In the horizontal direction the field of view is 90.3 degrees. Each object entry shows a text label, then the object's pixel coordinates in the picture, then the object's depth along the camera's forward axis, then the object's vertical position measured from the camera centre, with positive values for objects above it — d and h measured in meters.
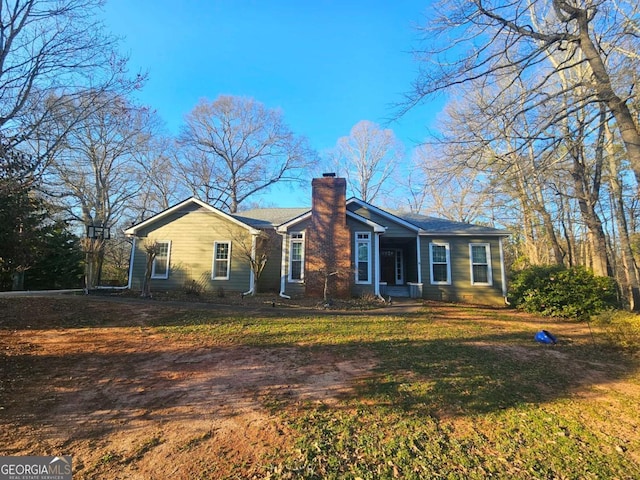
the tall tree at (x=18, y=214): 6.59 +1.44
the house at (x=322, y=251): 13.51 +1.15
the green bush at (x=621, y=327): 6.56 -1.11
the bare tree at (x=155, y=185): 26.66 +7.95
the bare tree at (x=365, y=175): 29.59 +9.50
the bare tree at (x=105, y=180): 21.91 +7.12
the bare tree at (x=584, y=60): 6.93 +5.14
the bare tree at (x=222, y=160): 28.73 +10.60
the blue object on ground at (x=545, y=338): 6.75 -1.26
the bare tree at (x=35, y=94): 6.89 +4.11
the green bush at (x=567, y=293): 9.50 -0.43
